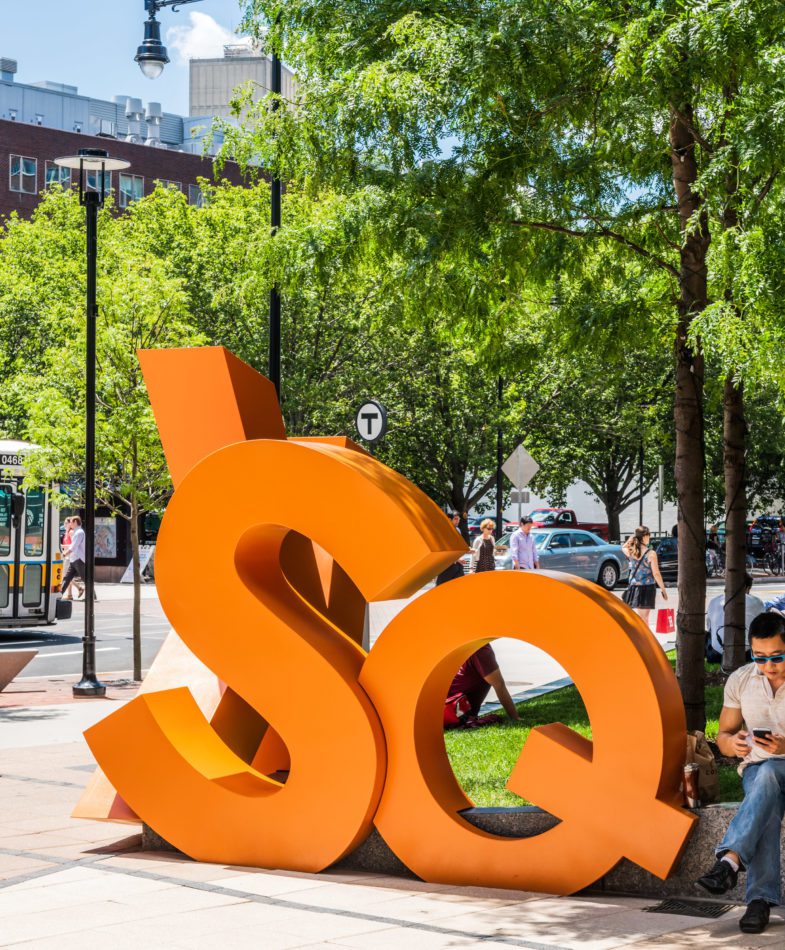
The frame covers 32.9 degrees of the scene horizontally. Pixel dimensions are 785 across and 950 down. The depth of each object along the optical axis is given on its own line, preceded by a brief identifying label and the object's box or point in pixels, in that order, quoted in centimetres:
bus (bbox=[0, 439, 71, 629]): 2230
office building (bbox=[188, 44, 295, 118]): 8575
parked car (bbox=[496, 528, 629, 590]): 3328
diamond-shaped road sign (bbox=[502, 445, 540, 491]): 2898
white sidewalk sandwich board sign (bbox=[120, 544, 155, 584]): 4053
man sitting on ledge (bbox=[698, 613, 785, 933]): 607
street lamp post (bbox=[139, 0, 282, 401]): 1623
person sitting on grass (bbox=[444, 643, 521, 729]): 1258
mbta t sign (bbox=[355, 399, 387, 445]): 1620
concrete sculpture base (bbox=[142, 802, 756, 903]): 664
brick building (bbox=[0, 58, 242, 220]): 6297
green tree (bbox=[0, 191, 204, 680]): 1659
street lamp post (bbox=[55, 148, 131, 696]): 1531
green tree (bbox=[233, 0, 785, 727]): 823
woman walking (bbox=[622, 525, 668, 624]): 1989
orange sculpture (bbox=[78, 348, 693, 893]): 685
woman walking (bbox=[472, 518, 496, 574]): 2355
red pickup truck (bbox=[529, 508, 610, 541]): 4638
